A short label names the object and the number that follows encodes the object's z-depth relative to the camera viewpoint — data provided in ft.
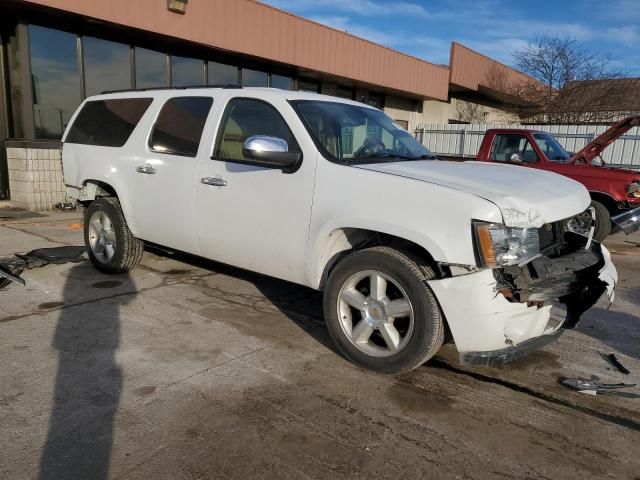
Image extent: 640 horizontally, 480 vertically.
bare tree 74.79
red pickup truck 27.94
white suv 10.11
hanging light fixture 34.40
